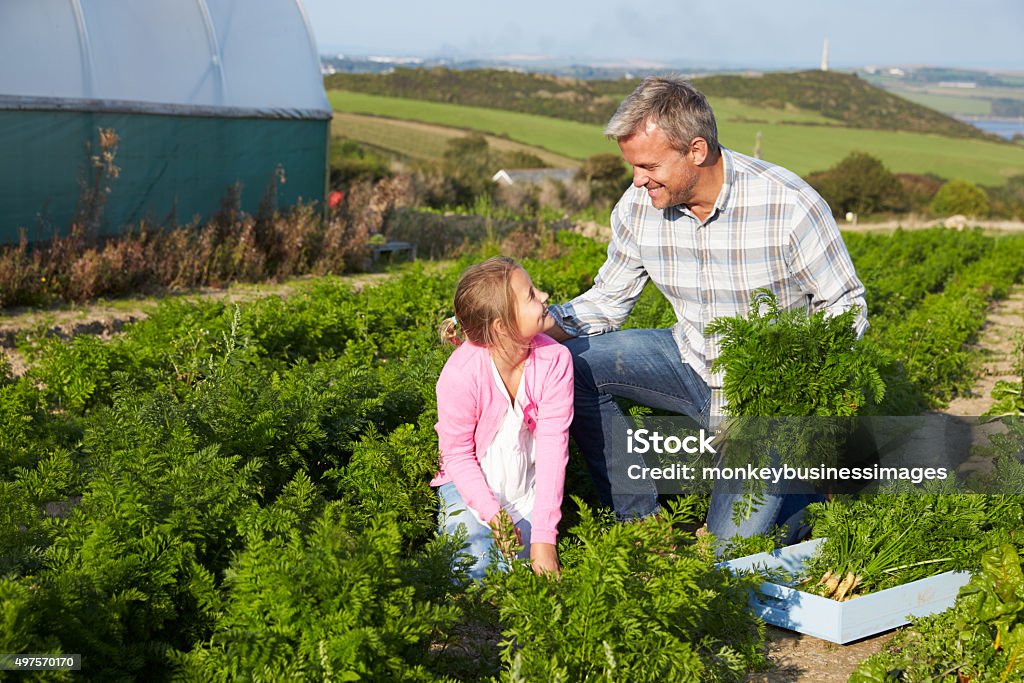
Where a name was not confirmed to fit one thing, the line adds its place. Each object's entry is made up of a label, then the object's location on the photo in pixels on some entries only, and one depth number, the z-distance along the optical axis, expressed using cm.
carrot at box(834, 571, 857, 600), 345
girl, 335
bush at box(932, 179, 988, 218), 3422
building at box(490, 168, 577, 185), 2935
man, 369
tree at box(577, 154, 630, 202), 3275
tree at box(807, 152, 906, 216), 3741
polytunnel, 877
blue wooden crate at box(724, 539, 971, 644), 332
